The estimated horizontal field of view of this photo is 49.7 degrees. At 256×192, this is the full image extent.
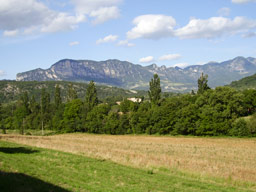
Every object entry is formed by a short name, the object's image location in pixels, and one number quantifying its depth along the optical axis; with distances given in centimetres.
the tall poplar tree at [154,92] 10638
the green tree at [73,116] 10944
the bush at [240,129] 7606
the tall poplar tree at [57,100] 14540
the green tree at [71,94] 14661
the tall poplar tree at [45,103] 14111
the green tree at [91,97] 11645
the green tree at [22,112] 14129
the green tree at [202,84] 10785
